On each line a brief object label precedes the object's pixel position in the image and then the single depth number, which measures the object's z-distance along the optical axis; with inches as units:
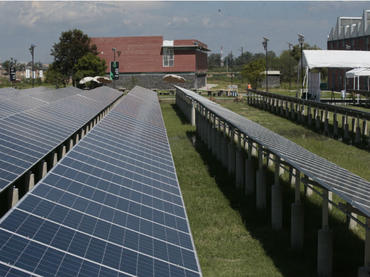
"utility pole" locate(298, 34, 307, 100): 2343.5
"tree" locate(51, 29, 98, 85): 3907.5
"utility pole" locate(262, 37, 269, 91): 2781.5
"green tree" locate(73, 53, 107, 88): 3506.4
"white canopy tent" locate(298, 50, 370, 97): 1926.7
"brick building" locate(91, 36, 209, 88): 3754.9
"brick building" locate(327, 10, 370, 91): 2923.2
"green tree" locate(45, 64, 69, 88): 3659.0
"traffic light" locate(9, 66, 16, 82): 3313.5
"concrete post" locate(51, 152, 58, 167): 707.4
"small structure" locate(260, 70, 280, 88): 3642.7
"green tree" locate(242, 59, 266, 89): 3398.1
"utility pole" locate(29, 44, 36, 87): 3485.7
